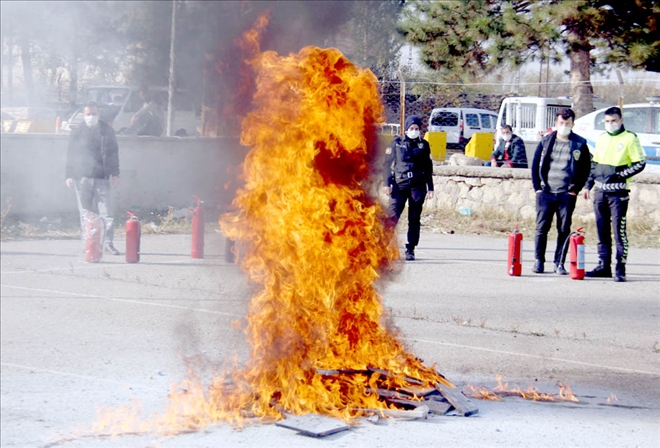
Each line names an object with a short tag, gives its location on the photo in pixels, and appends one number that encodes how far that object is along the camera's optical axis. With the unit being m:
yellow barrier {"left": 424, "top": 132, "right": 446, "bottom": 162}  20.92
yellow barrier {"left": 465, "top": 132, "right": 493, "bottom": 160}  21.77
